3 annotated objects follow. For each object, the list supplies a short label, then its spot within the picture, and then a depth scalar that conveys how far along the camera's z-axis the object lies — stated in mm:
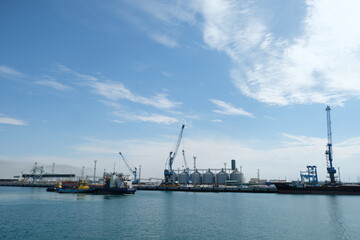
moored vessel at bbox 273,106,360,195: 107875
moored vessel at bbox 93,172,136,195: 99250
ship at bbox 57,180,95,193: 108475
